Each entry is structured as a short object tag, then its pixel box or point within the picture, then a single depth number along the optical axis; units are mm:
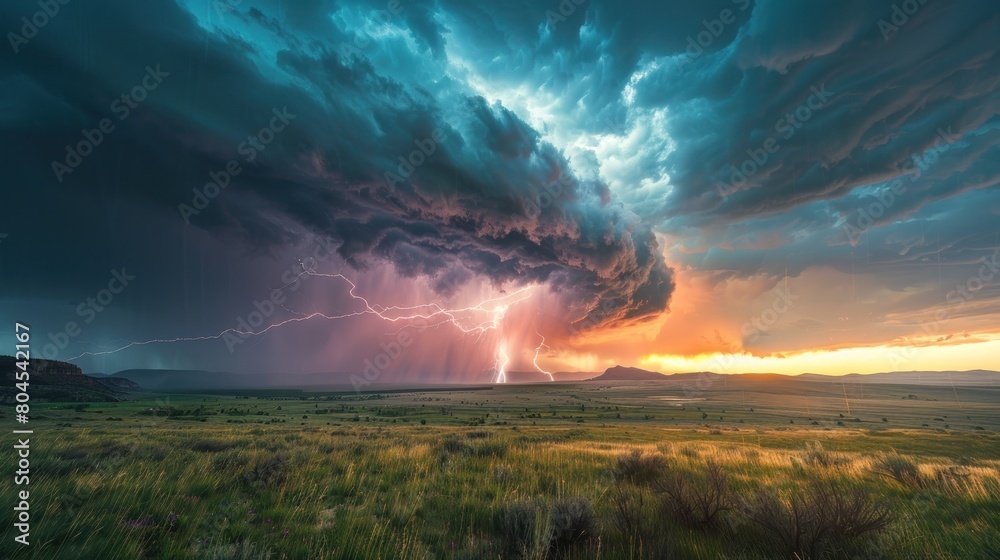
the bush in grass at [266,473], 8086
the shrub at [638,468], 9586
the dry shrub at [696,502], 5699
